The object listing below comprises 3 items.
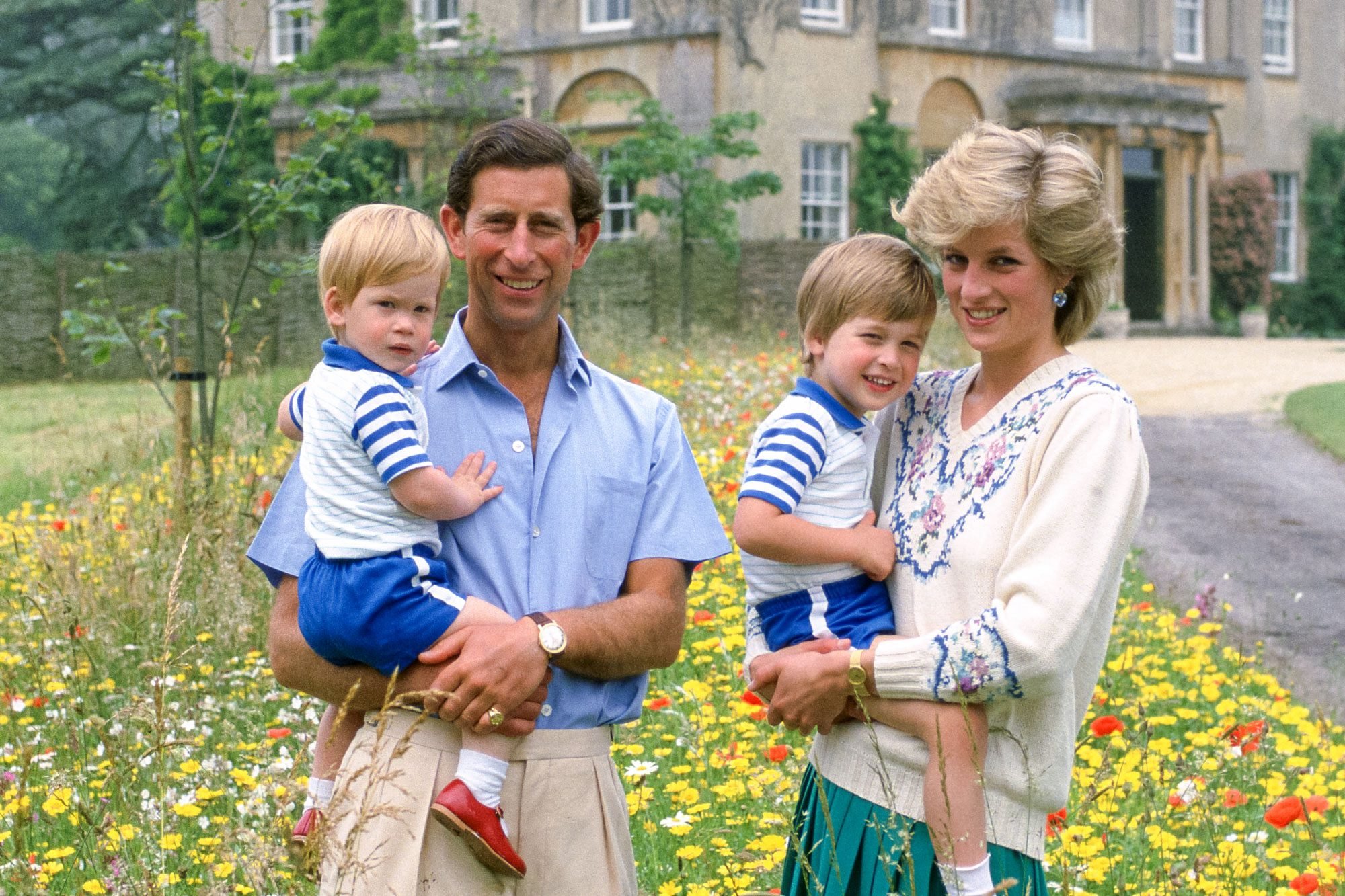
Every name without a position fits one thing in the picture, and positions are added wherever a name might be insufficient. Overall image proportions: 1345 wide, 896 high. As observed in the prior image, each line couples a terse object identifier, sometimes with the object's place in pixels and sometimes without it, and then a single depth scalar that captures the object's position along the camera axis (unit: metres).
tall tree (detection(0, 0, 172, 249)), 39.16
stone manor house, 26.33
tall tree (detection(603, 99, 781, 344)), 22.62
